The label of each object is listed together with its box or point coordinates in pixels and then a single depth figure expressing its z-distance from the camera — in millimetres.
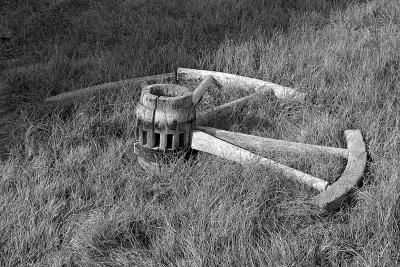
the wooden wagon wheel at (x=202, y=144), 2578
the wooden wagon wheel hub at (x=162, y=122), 2697
